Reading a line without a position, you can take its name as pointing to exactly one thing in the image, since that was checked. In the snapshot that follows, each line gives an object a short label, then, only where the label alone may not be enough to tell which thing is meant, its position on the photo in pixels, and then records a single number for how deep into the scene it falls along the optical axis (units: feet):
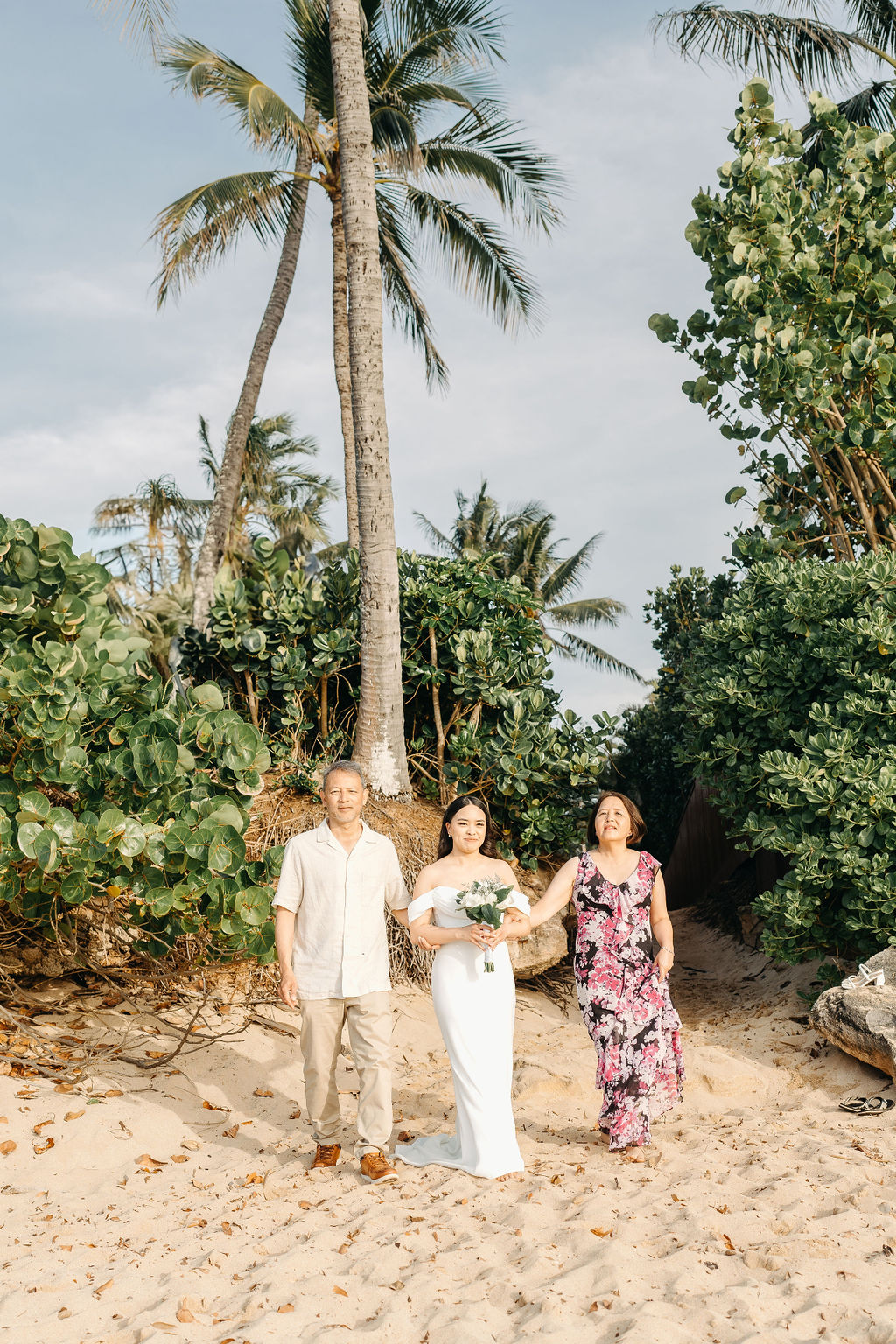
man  13.94
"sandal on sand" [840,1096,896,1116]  16.40
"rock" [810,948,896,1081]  17.28
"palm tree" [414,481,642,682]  87.92
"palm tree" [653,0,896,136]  38.27
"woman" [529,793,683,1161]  14.71
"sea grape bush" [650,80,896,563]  24.23
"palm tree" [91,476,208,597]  90.33
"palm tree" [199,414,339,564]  90.53
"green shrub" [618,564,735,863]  44.40
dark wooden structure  38.96
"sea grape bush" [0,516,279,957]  15.48
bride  13.56
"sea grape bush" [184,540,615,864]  24.85
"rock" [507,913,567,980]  24.57
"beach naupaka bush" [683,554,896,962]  19.70
